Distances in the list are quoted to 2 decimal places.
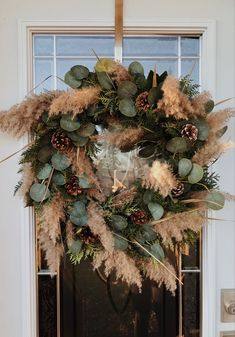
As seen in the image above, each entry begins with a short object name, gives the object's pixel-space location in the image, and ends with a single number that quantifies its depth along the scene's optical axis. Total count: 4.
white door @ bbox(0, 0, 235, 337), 1.09
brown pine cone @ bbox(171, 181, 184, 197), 0.88
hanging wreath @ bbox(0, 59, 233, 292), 0.88
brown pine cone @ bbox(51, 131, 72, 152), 0.89
